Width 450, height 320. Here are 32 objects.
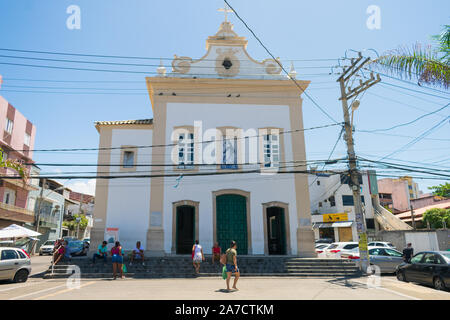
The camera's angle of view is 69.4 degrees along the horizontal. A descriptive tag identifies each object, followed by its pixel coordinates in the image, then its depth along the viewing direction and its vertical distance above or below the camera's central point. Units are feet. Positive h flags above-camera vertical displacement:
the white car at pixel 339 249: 67.31 -2.43
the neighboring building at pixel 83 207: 183.09 +21.25
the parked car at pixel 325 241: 117.64 -1.26
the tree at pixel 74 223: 168.86 +9.59
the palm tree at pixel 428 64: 29.94 +15.98
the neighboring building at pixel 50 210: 127.24 +13.61
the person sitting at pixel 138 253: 50.93 -1.90
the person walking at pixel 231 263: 32.14 -2.32
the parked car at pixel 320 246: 85.17 -2.25
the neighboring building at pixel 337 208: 126.41 +11.53
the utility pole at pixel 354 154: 48.03 +12.73
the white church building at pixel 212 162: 58.03 +14.13
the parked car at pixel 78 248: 81.05 -1.51
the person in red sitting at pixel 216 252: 51.78 -1.96
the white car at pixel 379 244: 73.14 -1.66
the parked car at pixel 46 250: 110.52 -2.48
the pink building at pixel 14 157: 99.86 +28.44
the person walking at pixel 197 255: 46.09 -2.15
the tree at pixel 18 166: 53.42 +12.61
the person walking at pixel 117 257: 42.68 -2.06
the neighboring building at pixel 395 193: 180.65 +24.48
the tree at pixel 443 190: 100.58 +13.63
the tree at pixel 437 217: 102.53 +5.82
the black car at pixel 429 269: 34.70 -3.82
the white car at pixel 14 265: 40.42 -2.70
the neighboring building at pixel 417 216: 115.83 +7.81
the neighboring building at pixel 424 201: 153.88 +16.51
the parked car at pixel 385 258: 54.39 -3.61
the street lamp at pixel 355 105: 50.94 +20.29
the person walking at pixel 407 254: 54.34 -2.97
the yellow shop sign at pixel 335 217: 127.44 +7.84
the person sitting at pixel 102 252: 50.98 -1.63
